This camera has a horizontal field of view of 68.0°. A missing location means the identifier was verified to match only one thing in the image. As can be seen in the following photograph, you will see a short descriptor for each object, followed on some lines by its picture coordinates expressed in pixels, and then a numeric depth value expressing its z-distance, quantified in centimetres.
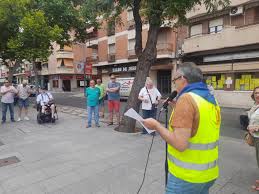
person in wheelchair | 708
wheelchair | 702
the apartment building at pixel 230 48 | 1170
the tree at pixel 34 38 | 976
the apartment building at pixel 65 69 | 3038
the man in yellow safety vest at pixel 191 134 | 145
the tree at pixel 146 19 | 534
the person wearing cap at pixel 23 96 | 777
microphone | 228
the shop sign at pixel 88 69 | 1441
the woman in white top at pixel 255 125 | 275
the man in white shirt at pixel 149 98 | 546
